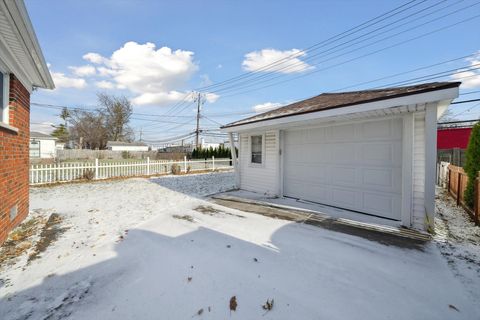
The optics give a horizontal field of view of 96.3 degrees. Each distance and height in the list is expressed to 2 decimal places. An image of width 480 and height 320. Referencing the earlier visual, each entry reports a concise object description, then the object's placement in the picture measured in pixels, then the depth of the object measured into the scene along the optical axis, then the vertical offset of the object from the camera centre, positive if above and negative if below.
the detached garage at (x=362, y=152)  3.79 +0.21
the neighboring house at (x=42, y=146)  23.25 +1.39
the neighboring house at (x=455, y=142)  10.57 +1.03
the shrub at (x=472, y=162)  4.90 +0.01
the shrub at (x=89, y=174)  10.23 -0.75
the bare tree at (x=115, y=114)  35.81 +7.71
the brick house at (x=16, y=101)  2.69 +1.03
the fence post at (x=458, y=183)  5.87 -0.59
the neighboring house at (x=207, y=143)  56.75 +4.73
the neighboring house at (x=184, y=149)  44.56 +2.33
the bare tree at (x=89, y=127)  36.41 +5.41
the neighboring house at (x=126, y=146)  41.98 +2.87
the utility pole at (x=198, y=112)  30.48 +6.69
